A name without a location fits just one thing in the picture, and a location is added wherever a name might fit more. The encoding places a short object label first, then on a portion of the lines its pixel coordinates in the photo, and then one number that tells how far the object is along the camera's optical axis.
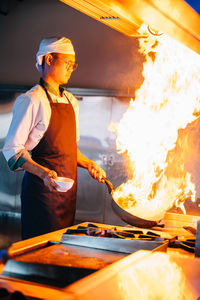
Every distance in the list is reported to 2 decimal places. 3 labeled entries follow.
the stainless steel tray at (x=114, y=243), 1.58
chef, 2.24
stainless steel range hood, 1.20
